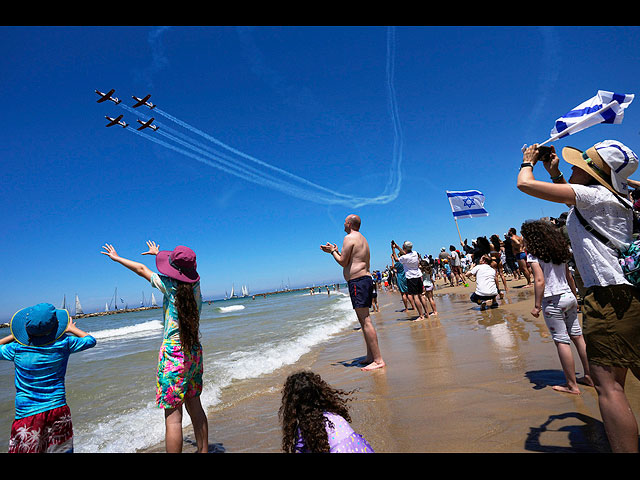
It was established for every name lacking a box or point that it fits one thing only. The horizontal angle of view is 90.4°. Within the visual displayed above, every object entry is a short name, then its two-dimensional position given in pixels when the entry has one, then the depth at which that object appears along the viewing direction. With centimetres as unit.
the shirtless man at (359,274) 462
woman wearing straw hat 168
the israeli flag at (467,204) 1445
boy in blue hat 227
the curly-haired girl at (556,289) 302
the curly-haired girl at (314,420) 167
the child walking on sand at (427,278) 944
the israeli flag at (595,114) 230
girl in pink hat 242
